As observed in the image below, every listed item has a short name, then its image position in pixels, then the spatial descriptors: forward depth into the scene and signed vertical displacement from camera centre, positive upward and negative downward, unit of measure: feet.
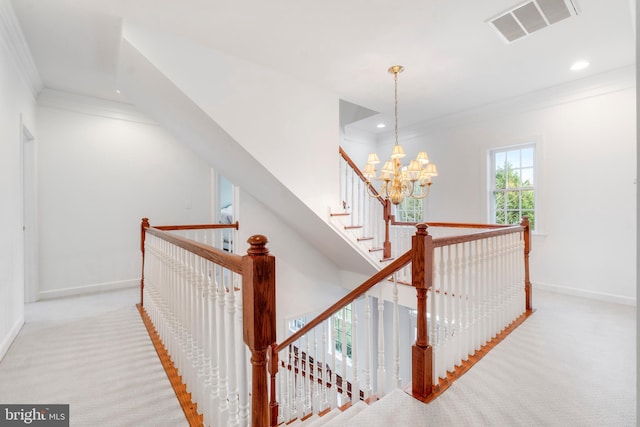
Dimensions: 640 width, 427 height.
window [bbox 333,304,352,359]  16.92 -7.43
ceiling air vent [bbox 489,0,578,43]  7.43 +5.30
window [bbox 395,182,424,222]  17.94 +0.24
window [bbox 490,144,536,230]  13.62 +1.42
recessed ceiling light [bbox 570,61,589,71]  10.53 +5.41
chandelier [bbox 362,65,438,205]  9.92 +1.39
